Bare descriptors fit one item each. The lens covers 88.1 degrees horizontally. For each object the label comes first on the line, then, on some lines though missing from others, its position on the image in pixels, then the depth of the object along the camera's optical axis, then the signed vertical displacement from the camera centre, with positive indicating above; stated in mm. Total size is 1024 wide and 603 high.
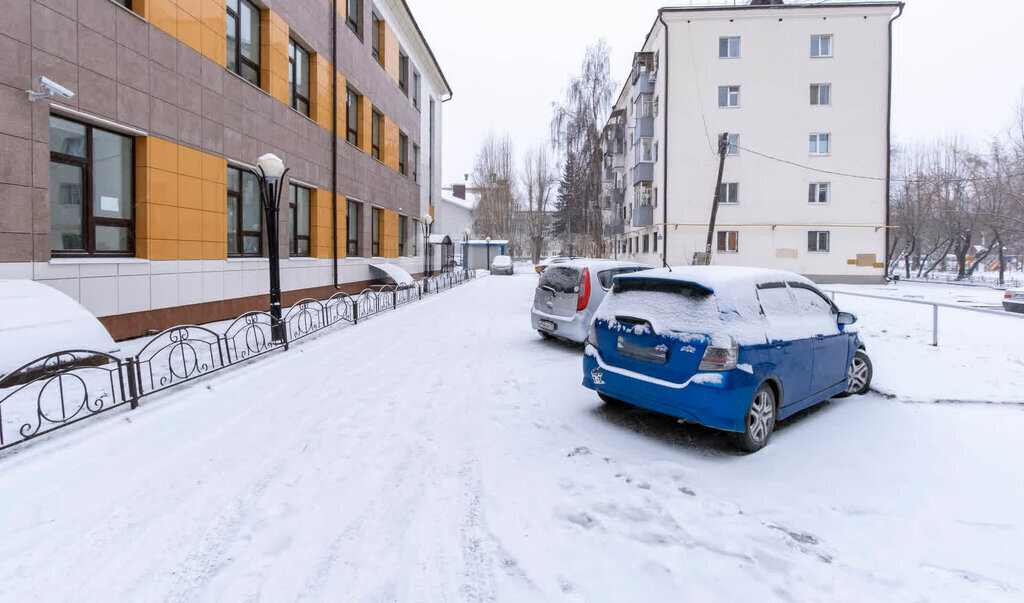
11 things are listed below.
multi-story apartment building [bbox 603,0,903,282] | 27516 +8023
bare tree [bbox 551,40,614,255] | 31391 +8938
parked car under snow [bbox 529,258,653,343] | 8672 -224
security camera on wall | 6992 +2513
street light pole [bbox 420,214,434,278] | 22459 +2418
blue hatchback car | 4148 -559
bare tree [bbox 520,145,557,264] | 50844 +8482
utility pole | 20547 +4914
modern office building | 7238 +2357
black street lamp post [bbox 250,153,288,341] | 8602 +1129
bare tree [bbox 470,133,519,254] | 53688 +9303
